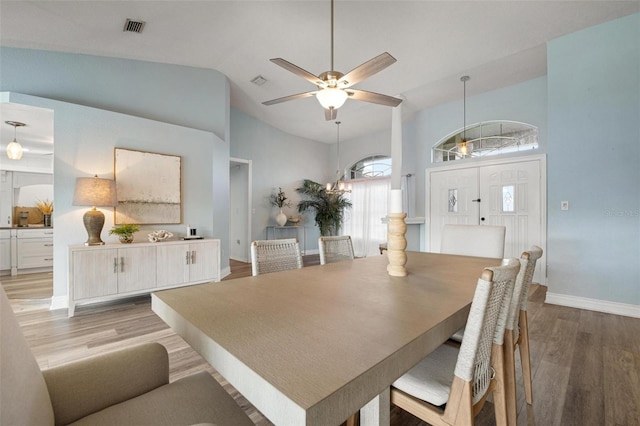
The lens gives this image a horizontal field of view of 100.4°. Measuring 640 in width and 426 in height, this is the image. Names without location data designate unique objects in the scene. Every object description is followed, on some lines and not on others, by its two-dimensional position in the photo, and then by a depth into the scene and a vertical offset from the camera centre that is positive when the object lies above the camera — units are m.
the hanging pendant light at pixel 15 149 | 3.52 +0.88
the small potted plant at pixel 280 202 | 6.27 +0.27
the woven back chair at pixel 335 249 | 2.10 -0.30
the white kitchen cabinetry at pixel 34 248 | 4.50 -0.61
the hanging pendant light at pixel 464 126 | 4.83 +1.60
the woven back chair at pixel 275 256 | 1.72 -0.29
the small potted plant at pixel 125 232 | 3.10 -0.22
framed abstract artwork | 3.38 +0.35
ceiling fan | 1.95 +1.03
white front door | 4.12 +0.24
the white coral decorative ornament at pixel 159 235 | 3.35 -0.29
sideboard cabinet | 2.77 -0.64
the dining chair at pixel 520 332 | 1.17 -0.60
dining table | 0.52 -0.34
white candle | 1.45 +0.06
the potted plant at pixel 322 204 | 7.04 +0.25
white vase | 6.25 -0.13
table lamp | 2.89 +0.16
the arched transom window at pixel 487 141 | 4.33 +1.28
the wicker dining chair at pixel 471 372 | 0.80 -0.59
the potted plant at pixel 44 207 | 5.37 +0.13
